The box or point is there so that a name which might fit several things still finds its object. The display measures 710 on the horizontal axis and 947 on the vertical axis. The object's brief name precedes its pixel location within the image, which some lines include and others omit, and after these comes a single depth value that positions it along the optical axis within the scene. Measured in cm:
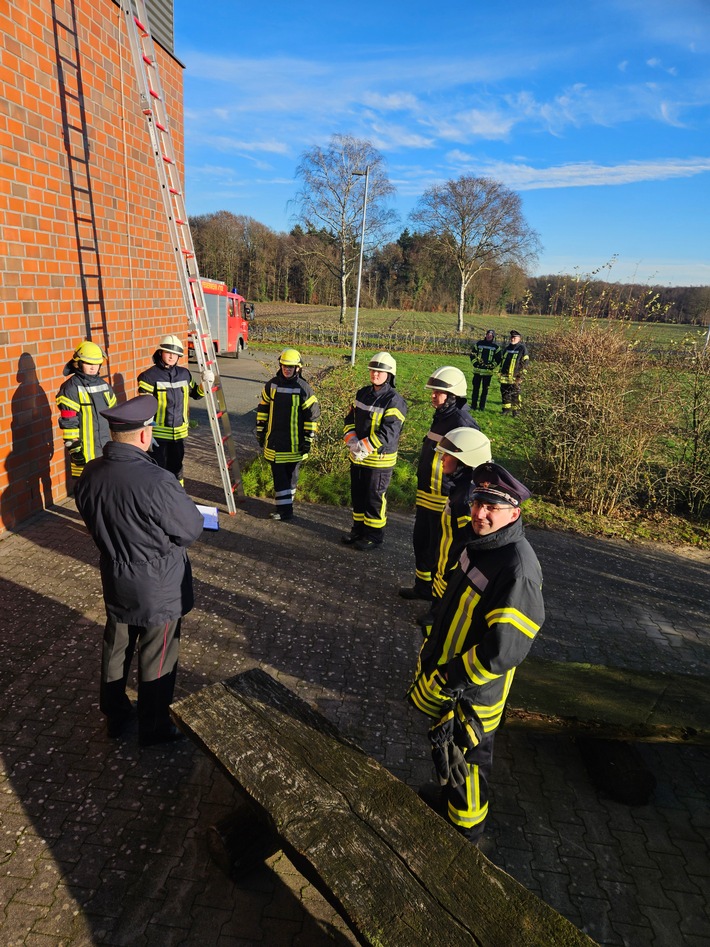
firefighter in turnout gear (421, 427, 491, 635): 352
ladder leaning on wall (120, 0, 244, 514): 564
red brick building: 564
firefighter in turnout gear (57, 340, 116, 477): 566
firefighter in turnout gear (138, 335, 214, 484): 637
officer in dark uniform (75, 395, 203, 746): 293
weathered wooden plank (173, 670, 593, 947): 189
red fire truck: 2056
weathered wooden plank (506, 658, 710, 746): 341
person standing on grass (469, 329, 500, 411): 1467
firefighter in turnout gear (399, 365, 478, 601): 500
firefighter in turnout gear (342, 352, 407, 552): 582
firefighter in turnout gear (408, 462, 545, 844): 252
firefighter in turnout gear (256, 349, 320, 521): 646
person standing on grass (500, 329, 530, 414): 1380
